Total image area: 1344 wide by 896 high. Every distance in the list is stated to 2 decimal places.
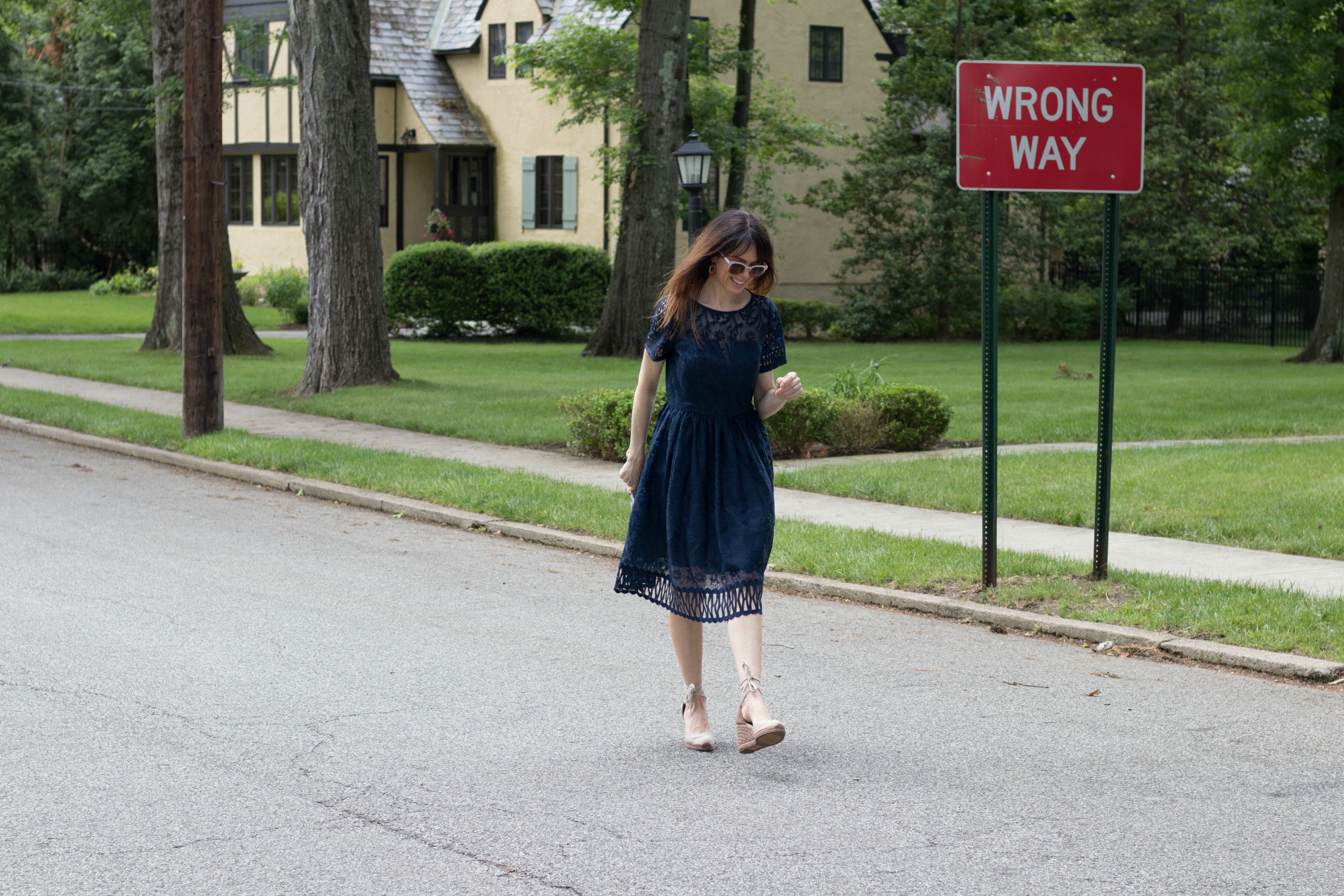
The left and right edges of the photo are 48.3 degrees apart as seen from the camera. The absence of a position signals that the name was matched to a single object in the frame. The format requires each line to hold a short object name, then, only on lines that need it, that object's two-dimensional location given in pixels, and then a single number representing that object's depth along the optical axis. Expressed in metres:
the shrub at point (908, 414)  14.17
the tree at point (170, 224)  25.45
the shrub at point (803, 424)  13.56
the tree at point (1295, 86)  25.44
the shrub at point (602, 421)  13.28
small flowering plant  36.44
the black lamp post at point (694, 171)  17.88
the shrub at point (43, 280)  49.44
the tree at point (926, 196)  32.81
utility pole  14.17
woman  5.30
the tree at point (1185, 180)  35.25
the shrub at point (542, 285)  31.02
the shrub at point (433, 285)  30.36
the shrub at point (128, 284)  47.97
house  36.81
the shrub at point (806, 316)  32.66
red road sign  7.63
